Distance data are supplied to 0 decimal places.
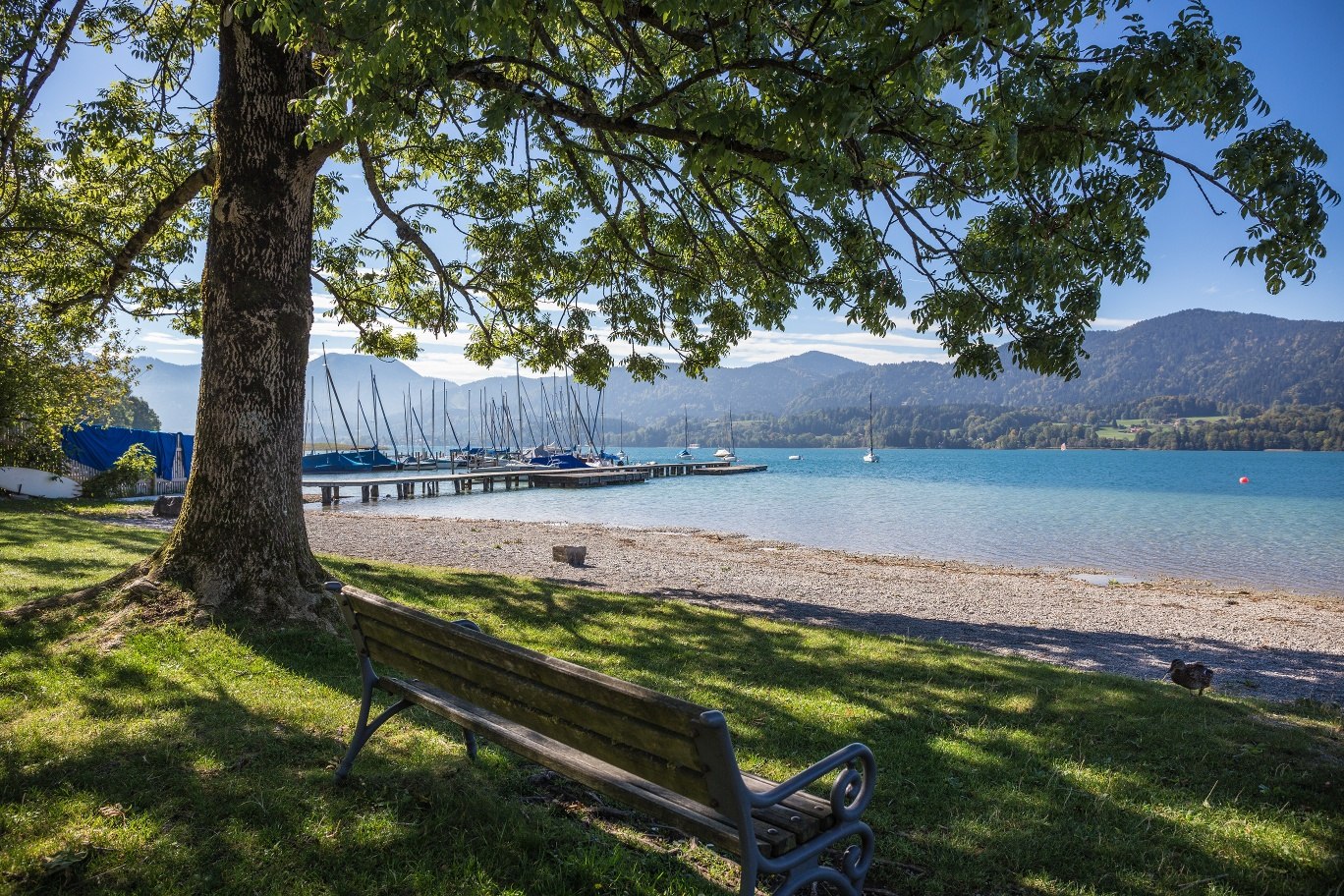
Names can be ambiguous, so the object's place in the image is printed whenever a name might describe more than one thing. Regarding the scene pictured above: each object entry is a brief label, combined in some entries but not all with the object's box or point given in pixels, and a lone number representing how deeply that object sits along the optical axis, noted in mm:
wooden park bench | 2199
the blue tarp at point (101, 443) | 23516
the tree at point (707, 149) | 4211
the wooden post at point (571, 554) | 15148
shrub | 22516
